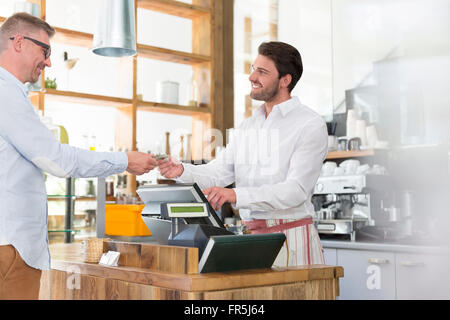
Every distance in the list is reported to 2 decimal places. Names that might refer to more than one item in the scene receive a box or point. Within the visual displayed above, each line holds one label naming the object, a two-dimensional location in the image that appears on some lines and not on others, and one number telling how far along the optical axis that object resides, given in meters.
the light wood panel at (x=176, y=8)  4.78
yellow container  2.87
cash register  1.65
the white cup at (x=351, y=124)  4.53
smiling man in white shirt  2.26
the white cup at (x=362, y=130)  4.49
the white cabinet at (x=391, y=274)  3.33
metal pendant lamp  2.96
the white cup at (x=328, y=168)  4.42
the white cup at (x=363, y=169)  4.17
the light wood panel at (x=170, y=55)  4.68
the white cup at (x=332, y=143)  4.64
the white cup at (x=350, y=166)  4.23
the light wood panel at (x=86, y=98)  4.19
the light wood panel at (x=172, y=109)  4.73
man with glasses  1.74
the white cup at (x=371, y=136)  4.41
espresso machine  3.92
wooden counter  1.59
